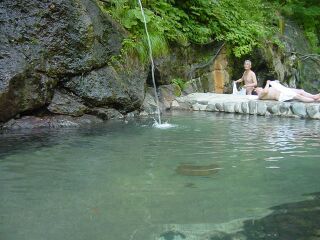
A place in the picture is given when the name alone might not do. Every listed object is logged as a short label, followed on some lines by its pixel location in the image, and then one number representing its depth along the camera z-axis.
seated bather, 12.43
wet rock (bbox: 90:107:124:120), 8.66
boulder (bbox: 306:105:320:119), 8.89
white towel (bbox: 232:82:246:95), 12.56
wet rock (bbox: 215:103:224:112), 10.61
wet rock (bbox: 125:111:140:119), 9.25
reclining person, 9.66
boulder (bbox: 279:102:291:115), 9.46
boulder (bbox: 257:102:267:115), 9.86
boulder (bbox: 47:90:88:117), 8.08
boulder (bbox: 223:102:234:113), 10.45
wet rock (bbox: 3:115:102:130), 7.37
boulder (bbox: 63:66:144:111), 8.48
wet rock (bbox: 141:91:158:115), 9.91
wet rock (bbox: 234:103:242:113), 10.33
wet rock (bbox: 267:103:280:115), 9.63
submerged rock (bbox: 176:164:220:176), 4.18
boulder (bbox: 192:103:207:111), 10.94
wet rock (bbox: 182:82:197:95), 12.33
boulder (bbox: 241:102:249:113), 10.20
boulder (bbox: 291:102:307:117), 9.17
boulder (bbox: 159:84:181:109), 11.16
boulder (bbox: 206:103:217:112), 10.75
